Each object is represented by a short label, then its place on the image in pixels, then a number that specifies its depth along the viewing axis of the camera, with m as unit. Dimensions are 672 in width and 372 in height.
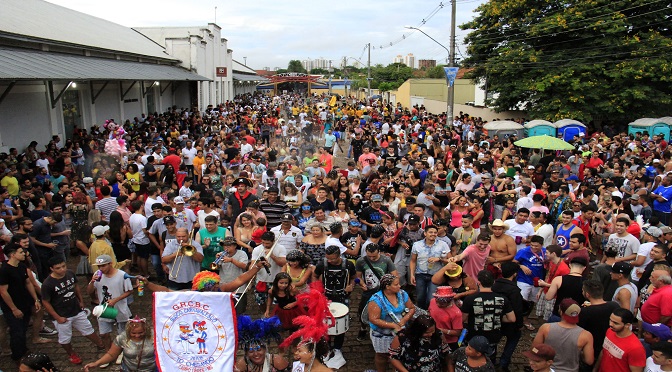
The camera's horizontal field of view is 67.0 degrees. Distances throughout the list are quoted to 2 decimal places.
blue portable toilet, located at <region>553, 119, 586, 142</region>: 20.31
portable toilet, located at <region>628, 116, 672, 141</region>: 19.70
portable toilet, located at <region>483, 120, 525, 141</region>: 19.80
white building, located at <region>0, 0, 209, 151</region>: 13.12
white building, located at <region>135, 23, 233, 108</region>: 29.55
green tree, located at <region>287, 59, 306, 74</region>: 152.50
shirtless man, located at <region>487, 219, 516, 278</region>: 6.66
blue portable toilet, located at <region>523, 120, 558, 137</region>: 20.11
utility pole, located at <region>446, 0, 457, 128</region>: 23.05
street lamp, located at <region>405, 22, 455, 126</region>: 22.84
